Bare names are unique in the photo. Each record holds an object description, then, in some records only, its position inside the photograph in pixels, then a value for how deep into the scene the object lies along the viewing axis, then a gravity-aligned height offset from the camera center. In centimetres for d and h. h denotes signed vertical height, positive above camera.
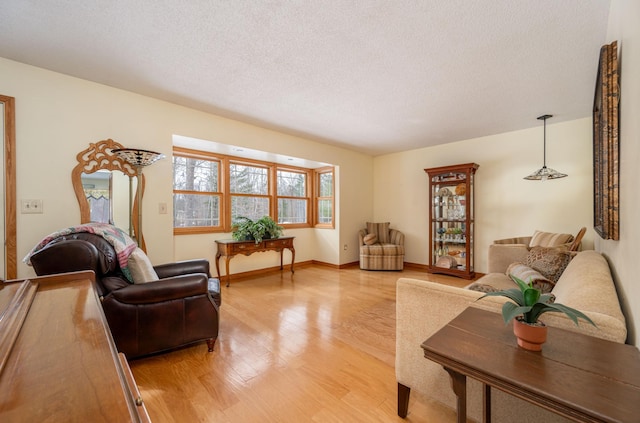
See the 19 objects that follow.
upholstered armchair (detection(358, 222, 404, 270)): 487 -81
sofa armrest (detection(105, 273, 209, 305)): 183 -58
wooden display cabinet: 432 -17
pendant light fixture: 326 +43
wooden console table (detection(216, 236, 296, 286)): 387 -58
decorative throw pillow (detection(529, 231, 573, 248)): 322 -38
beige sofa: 100 -49
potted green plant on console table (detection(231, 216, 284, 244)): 405 -31
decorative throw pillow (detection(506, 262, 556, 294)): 189 -51
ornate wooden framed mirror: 254 +23
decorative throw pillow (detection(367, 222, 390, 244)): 536 -44
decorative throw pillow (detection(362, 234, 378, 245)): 507 -57
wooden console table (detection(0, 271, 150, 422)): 40 -31
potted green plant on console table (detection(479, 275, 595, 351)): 84 -34
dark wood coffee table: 64 -46
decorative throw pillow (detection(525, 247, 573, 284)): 209 -43
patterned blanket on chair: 184 -20
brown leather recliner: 164 -66
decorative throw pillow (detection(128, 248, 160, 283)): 199 -45
